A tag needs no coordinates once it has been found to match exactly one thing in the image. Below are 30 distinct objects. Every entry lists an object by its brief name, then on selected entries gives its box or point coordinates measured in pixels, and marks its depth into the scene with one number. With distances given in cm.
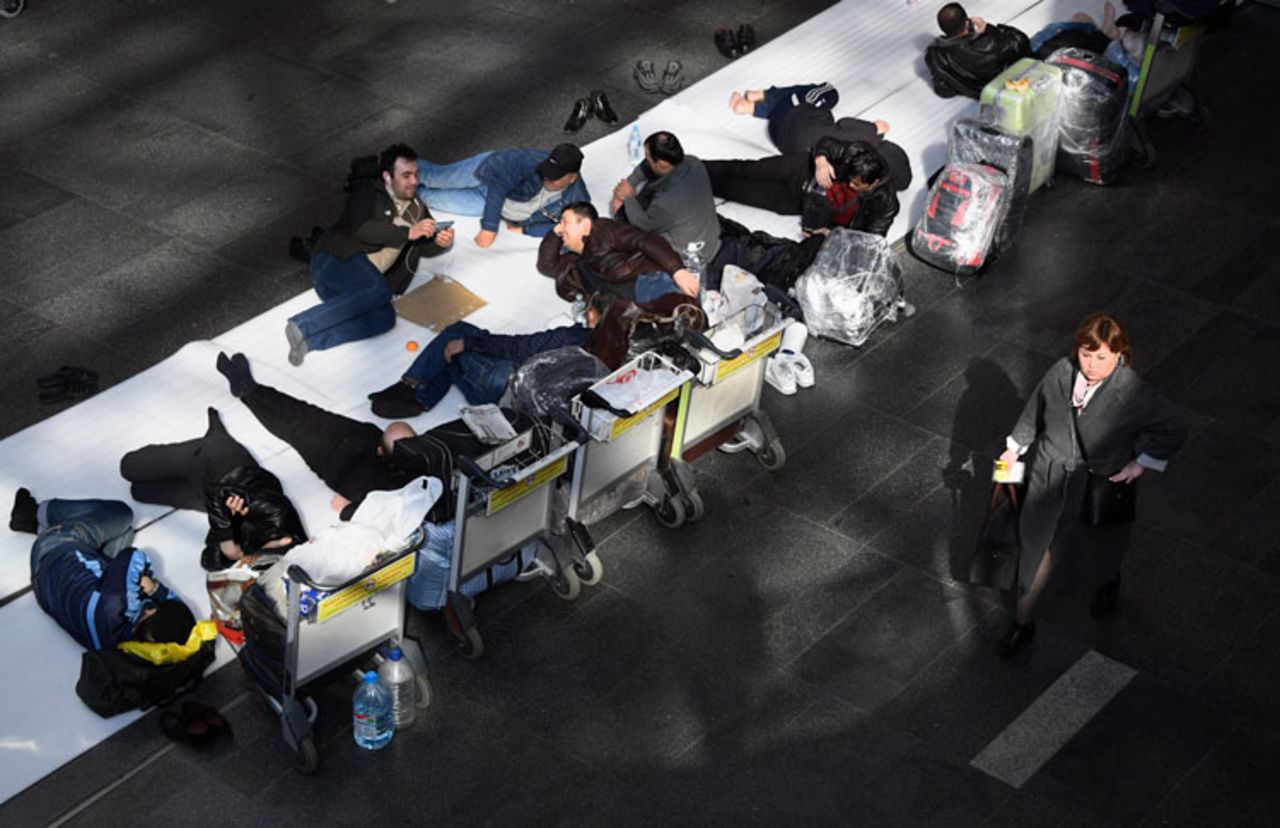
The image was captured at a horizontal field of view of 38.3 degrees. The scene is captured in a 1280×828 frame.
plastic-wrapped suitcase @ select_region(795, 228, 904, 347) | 1032
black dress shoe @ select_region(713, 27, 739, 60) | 1342
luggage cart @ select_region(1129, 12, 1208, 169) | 1218
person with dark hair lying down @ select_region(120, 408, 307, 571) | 830
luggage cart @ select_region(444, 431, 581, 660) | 788
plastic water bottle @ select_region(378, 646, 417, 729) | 782
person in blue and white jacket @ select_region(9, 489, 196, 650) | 792
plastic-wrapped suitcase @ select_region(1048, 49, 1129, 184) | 1173
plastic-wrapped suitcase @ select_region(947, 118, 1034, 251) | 1101
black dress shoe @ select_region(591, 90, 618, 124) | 1252
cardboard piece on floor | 1055
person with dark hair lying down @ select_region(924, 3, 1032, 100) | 1252
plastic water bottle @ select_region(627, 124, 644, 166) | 1199
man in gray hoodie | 1050
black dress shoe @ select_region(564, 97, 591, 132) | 1245
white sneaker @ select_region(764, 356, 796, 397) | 1008
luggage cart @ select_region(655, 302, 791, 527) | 873
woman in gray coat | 763
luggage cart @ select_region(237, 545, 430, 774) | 731
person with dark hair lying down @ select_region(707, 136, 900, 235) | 1084
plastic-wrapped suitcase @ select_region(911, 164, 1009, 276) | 1091
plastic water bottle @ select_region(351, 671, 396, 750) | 770
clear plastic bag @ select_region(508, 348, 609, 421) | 871
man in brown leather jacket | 1010
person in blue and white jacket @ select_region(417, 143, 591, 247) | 1108
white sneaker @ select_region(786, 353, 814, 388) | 1012
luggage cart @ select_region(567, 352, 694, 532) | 839
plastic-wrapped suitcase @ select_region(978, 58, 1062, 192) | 1134
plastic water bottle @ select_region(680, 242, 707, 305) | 1027
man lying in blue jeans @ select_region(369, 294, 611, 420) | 955
